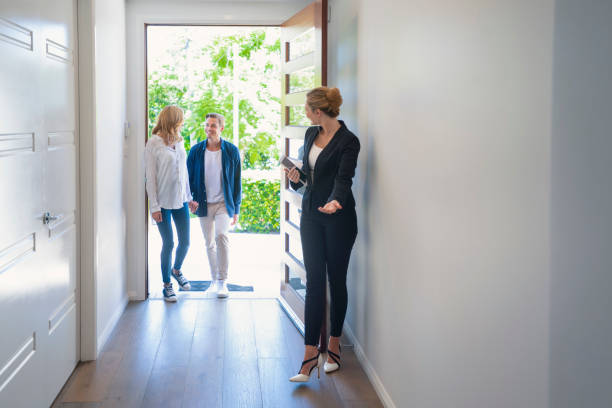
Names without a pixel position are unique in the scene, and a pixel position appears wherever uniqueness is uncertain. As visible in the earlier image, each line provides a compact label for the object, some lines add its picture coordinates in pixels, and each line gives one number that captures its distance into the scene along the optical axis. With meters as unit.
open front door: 3.86
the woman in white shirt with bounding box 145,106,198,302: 4.73
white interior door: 2.29
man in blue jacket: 5.03
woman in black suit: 3.32
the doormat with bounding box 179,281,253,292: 5.35
